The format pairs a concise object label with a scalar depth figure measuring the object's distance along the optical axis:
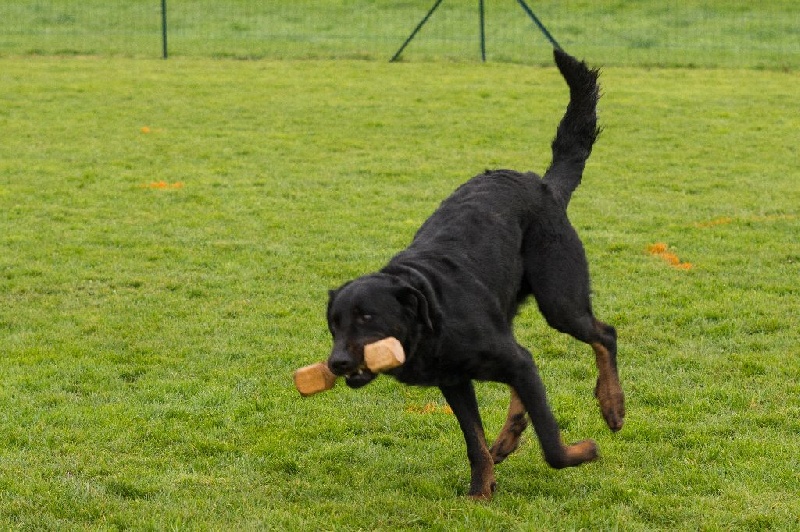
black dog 9.66
